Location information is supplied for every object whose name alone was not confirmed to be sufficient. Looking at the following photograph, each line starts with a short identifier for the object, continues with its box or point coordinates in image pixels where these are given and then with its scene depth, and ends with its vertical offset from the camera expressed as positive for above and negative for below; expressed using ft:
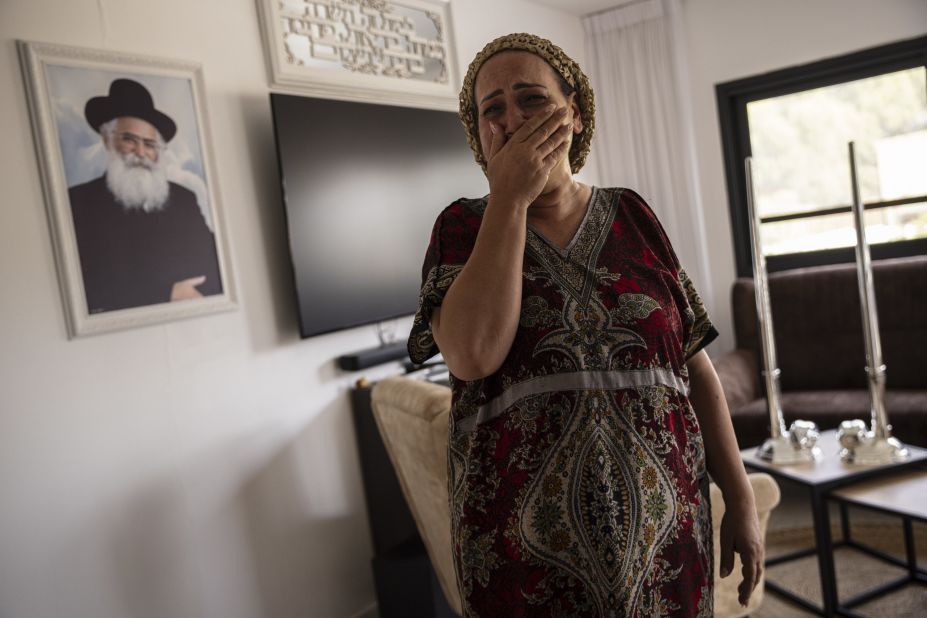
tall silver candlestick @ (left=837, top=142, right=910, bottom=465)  7.23 -1.91
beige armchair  5.90 -1.68
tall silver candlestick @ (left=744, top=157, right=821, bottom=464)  7.54 -1.95
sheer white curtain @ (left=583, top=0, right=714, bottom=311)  13.53 +2.47
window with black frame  12.23 +1.19
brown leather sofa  10.59 -2.01
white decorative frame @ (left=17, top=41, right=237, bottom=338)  6.39 +1.43
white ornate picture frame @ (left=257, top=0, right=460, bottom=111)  8.60 +2.94
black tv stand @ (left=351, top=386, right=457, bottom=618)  9.07 -2.58
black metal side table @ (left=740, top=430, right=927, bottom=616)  6.86 -2.46
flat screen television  8.41 +1.04
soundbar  8.93 -0.94
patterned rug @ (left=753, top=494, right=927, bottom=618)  7.66 -4.08
